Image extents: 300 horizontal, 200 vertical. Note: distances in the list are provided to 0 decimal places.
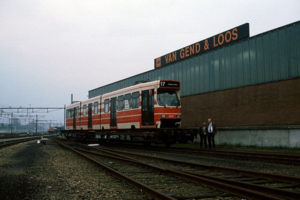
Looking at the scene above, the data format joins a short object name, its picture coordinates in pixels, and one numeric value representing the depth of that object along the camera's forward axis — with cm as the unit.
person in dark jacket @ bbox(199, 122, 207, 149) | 1841
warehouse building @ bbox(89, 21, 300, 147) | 1962
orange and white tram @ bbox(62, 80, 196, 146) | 1633
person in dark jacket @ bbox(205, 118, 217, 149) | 1661
